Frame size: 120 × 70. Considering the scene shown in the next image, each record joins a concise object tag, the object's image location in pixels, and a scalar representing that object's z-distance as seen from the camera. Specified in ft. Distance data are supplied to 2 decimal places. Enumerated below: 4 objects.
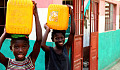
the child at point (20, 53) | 7.27
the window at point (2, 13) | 14.85
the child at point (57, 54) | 9.52
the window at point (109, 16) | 26.89
